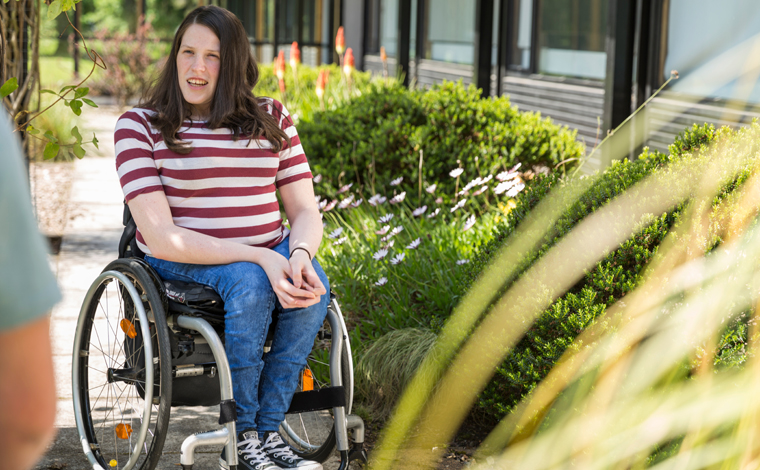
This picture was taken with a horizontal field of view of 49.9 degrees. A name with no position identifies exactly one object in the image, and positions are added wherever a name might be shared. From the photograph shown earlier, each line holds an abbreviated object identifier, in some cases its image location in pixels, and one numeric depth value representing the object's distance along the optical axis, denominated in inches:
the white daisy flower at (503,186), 135.6
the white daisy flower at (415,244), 137.7
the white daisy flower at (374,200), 159.3
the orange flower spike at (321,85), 273.2
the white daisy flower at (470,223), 135.8
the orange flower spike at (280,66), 304.0
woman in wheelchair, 87.4
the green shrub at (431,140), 196.7
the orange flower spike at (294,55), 308.7
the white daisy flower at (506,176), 143.9
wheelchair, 83.3
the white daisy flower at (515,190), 129.5
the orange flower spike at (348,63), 293.1
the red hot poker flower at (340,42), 302.3
